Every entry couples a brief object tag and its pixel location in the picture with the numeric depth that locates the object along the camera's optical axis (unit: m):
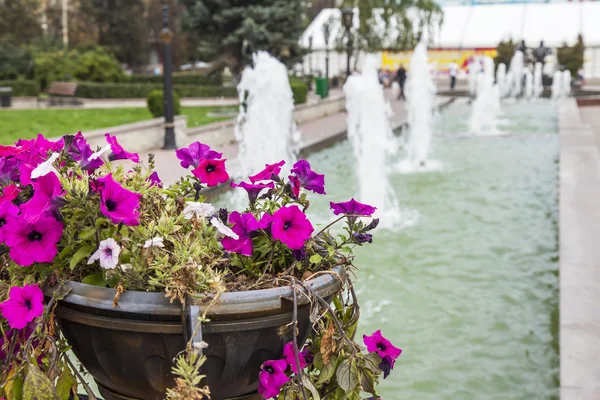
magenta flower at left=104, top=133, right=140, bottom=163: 2.21
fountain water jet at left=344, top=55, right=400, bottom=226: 8.84
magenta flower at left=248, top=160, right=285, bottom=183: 2.14
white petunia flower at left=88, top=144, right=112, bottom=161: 2.05
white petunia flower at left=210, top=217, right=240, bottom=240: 1.90
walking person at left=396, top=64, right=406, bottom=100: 30.58
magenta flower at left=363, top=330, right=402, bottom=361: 1.99
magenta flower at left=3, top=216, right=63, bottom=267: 1.85
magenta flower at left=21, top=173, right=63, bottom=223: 1.83
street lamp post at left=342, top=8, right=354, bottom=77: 22.14
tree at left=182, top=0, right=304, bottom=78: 26.11
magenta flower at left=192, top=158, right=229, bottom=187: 2.15
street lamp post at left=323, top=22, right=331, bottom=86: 31.31
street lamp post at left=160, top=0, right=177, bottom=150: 12.43
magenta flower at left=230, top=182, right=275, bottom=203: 2.10
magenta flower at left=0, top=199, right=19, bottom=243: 1.87
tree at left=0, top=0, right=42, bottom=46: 41.00
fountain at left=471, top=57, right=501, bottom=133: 18.87
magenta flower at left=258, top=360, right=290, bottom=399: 1.84
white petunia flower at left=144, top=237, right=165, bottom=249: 1.84
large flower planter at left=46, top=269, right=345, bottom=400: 1.80
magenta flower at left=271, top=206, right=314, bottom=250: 1.91
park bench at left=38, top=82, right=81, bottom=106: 24.02
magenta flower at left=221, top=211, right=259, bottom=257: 1.94
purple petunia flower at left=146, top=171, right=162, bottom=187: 2.28
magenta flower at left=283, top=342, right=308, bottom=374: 1.85
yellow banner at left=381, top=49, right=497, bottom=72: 47.44
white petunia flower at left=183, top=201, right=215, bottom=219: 2.00
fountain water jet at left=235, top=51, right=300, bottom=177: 11.18
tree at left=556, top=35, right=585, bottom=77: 37.97
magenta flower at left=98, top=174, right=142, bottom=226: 1.84
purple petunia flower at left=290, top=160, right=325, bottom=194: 2.17
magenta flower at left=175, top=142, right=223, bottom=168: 2.24
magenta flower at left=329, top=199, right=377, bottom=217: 2.09
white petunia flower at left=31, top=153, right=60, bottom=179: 1.84
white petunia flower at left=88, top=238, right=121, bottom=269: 1.81
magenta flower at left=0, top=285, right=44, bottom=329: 1.81
